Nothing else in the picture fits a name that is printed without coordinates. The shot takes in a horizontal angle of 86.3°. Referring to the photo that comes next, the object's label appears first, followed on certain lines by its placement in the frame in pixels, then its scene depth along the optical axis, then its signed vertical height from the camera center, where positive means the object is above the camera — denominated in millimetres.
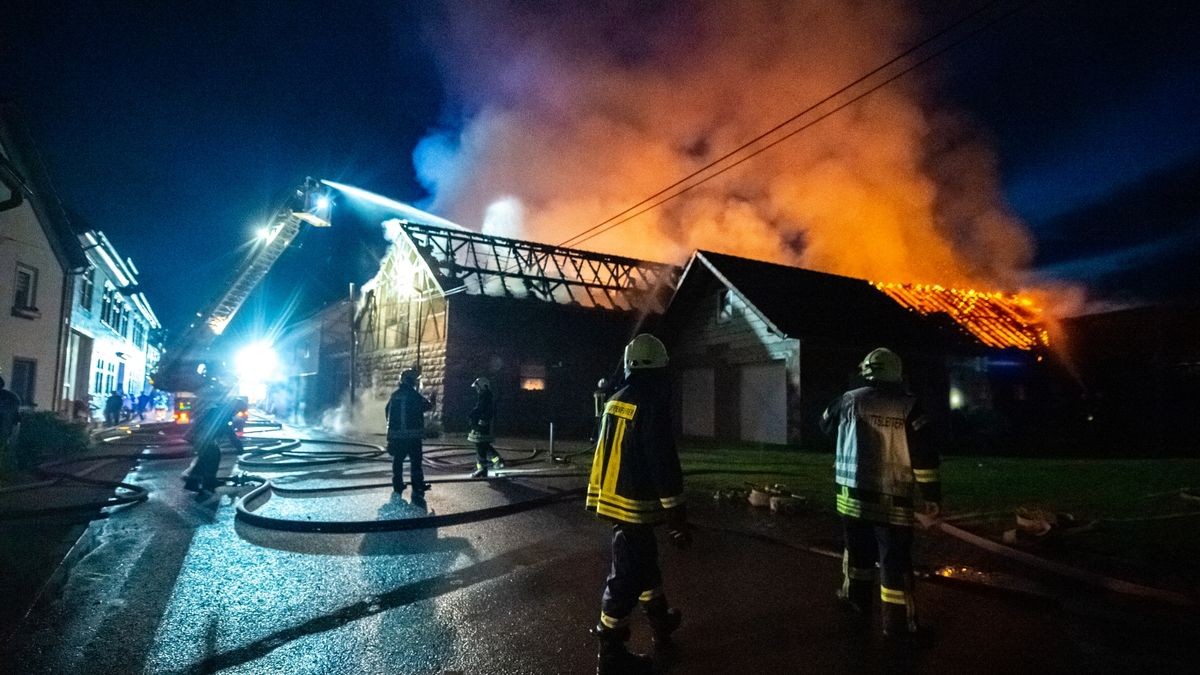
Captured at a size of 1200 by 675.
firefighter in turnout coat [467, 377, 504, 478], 10578 -500
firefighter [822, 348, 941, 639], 4047 -522
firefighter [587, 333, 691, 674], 3559 -540
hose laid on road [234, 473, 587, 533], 6859 -1387
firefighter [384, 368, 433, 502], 8773 -451
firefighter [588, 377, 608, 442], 12270 -24
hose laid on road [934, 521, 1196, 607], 4465 -1330
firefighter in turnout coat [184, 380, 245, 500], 9031 -667
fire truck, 13852 +2534
